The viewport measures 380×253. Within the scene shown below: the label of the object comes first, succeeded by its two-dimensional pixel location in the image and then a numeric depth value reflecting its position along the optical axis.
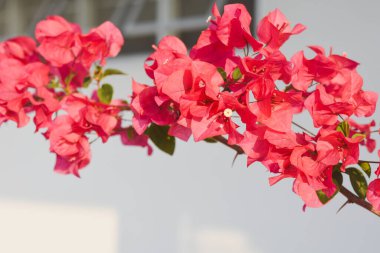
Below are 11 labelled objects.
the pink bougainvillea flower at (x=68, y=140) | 0.98
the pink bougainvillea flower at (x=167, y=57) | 0.89
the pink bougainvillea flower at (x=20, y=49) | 1.08
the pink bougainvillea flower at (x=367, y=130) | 1.03
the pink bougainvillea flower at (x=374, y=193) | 0.90
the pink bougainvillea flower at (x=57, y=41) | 1.02
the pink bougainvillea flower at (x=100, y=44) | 1.04
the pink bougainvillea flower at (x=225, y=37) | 0.91
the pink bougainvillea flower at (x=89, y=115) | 0.99
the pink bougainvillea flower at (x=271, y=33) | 0.92
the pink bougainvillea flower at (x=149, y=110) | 0.93
